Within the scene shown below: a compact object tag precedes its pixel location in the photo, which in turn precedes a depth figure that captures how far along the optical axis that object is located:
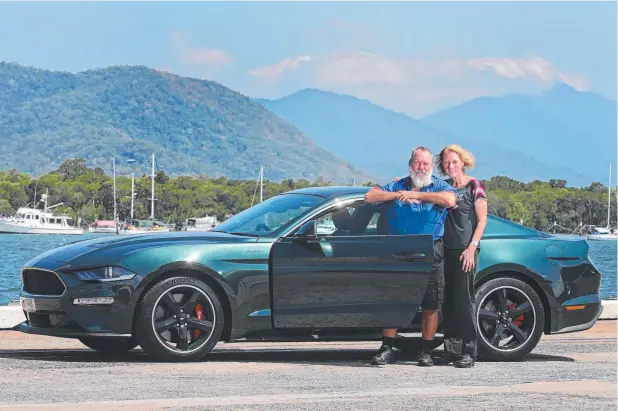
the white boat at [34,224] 139.50
